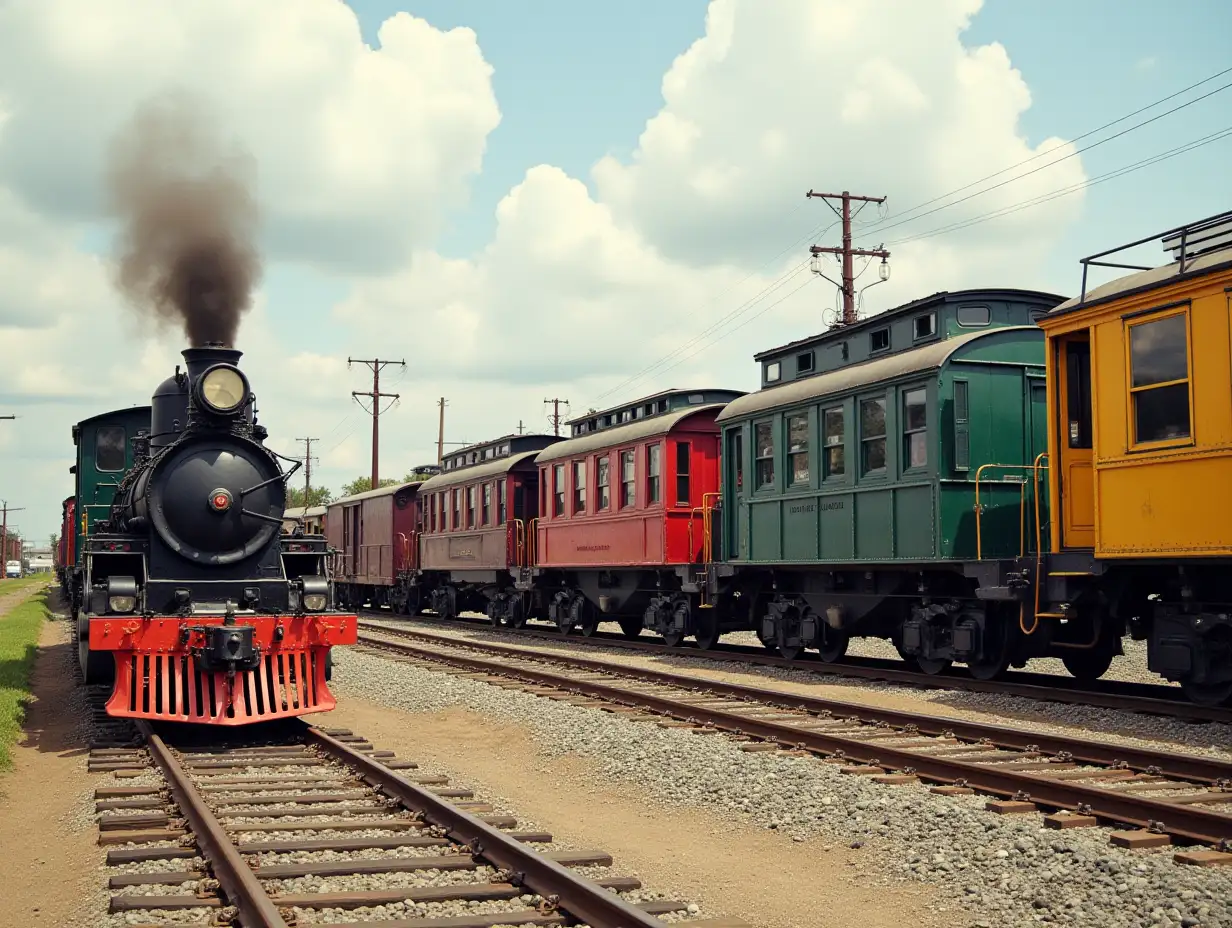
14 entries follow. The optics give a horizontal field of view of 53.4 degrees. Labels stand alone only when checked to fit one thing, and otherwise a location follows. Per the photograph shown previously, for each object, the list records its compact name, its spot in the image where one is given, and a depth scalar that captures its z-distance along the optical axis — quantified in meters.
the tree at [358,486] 95.25
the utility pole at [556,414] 65.75
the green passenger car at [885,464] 13.75
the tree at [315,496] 108.38
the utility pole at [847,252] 32.62
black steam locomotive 10.28
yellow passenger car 10.30
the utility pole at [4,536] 100.50
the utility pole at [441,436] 67.01
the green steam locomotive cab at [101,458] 16.47
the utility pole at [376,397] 53.35
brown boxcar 32.78
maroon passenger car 25.92
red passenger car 19.48
